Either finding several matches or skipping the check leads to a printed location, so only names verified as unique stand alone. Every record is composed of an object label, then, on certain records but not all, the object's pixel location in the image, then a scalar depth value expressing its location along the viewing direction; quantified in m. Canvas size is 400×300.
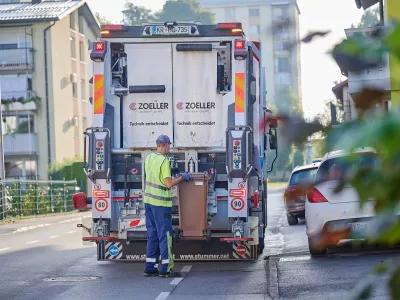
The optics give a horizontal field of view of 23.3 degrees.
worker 11.41
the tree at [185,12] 99.62
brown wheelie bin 11.93
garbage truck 12.30
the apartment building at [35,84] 53.09
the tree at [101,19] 88.20
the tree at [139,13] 102.06
